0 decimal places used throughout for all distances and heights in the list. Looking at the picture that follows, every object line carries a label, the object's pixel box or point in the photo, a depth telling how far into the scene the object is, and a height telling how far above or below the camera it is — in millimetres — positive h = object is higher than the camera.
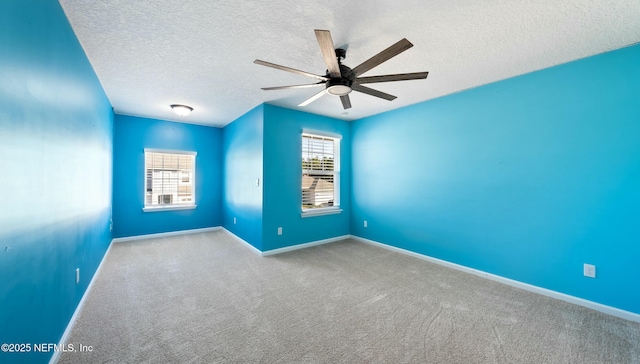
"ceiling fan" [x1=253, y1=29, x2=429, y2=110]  1603 +959
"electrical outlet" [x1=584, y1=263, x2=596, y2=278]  2318 -871
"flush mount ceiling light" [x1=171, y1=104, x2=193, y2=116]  3910 +1268
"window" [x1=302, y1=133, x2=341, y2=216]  4449 +192
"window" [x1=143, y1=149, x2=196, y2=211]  4898 +67
